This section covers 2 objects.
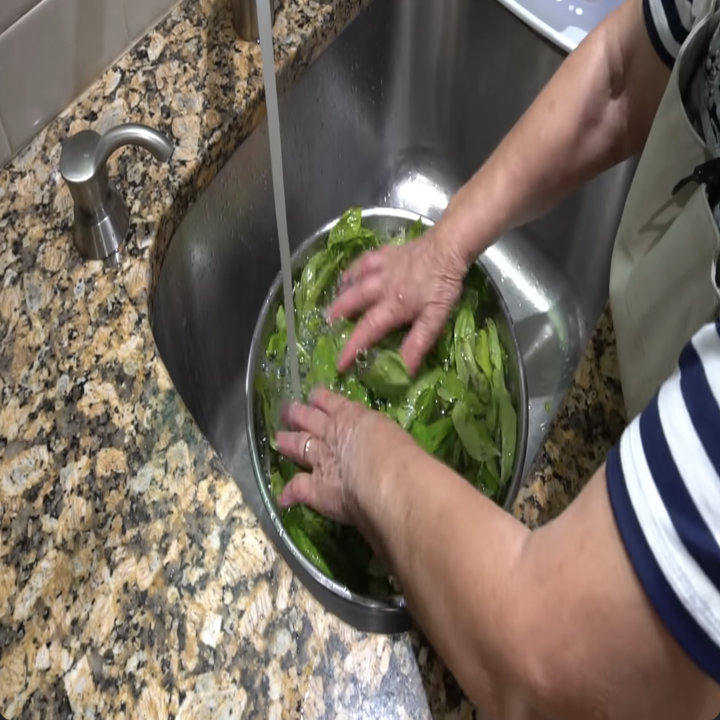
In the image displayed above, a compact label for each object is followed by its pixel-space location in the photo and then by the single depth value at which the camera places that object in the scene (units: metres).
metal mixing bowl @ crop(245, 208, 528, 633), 0.66
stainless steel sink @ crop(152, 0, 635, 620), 0.85
